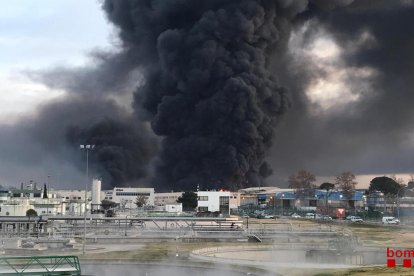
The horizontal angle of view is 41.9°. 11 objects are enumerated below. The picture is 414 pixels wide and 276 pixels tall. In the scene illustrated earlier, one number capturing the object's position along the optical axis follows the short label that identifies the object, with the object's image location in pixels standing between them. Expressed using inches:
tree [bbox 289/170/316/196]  6624.0
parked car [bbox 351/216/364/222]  3512.6
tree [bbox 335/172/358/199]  5929.1
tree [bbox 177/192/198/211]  4997.5
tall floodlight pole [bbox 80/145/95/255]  2029.3
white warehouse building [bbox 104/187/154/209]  5979.3
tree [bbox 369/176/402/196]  5654.5
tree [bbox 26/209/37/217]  3391.2
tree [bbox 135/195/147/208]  5659.5
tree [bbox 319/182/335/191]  7057.1
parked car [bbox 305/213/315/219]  4034.0
